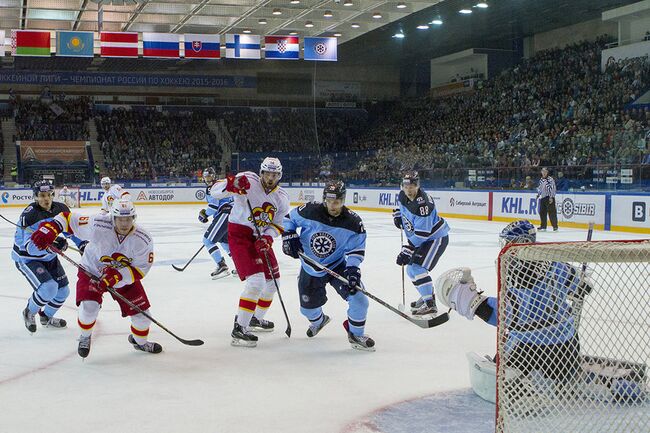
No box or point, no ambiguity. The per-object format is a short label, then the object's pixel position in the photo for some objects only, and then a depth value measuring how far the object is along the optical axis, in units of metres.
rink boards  12.73
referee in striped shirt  12.95
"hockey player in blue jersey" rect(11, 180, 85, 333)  5.00
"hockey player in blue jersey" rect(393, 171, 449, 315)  5.67
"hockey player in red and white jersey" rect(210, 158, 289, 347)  4.90
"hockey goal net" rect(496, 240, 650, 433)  2.65
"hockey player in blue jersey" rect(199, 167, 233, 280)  7.75
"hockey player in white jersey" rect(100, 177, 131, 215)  9.76
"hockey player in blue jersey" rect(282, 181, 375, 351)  4.58
